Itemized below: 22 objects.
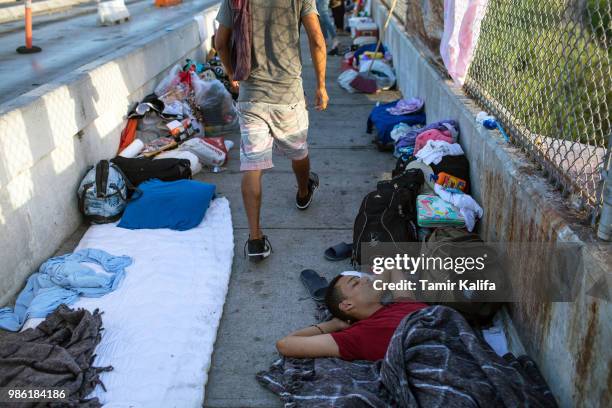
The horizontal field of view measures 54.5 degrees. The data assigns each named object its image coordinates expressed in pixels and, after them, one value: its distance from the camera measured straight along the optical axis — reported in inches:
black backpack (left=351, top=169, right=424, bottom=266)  156.6
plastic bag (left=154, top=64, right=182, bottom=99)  268.5
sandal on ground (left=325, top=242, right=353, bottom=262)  163.8
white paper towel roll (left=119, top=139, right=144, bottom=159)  221.7
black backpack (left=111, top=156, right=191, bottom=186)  199.8
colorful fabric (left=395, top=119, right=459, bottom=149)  192.5
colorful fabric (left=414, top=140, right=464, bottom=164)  178.5
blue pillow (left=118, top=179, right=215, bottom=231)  182.4
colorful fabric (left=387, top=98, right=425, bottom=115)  260.7
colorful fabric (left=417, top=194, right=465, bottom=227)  156.0
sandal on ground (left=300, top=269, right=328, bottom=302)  145.3
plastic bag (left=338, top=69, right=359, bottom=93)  352.8
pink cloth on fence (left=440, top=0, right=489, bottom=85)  185.6
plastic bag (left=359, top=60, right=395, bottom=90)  352.2
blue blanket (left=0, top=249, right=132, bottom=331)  139.0
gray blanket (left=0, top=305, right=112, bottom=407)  113.8
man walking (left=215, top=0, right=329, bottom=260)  155.8
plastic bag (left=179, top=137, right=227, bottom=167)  233.6
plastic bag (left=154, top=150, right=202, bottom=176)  223.6
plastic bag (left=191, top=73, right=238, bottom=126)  270.7
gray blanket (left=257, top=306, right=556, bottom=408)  97.5
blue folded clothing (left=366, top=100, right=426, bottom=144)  249.3
